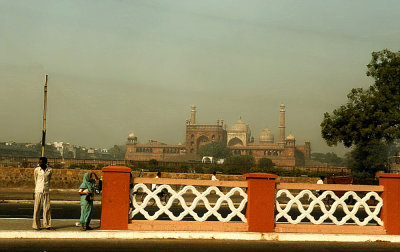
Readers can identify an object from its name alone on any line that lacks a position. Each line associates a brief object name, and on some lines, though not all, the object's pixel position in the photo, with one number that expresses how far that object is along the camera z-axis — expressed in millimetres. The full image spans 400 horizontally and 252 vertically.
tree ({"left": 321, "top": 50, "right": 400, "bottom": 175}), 27562
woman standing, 8791
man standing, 8805
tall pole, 20534
